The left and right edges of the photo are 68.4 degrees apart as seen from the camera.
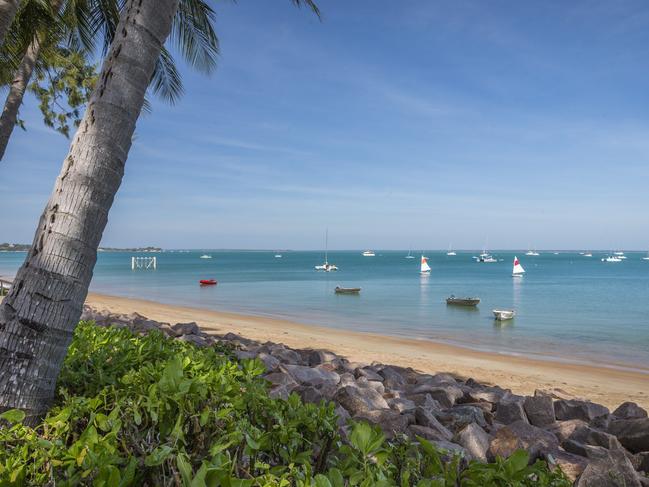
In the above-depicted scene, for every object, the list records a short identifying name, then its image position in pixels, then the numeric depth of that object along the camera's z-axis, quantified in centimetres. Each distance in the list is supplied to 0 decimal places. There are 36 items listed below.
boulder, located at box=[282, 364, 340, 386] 485
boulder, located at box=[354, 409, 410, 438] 334
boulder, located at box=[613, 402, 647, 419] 544
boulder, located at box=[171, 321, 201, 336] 835
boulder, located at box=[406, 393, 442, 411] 474
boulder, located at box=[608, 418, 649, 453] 389
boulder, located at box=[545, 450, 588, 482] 301
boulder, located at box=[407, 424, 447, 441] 331
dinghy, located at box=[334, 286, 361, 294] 3747
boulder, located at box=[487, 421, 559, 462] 319
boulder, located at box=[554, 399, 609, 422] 505
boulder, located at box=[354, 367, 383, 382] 611
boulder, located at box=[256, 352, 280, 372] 524
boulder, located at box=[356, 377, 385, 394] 506
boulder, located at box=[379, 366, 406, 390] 606
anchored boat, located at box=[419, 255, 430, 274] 6512
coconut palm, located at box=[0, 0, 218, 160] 812
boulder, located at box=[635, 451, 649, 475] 325
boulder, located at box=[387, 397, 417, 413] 438
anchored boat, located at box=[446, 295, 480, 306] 2853
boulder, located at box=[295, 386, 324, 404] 387
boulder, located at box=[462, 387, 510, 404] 537
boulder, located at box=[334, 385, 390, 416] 379
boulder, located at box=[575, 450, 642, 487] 229
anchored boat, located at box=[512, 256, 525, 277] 6150
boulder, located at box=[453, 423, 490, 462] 323
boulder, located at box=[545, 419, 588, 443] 412
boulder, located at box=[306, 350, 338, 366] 725
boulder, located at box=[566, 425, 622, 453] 368
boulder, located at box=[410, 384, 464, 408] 510
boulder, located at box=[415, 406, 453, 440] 357
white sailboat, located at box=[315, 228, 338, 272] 8328
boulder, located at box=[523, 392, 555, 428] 465
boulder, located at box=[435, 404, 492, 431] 402
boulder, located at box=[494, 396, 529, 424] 456
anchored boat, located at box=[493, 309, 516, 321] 2273
